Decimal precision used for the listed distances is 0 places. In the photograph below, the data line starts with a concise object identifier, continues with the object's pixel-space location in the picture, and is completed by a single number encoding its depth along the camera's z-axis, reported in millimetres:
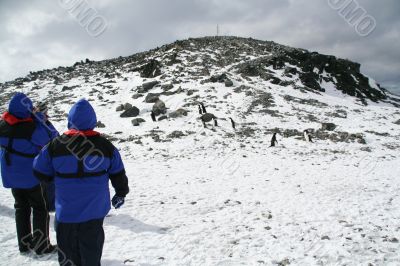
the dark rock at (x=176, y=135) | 20125
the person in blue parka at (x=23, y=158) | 5094
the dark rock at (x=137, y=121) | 23897
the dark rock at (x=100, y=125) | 23686
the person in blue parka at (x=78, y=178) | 3766
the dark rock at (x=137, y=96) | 33281
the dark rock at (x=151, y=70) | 42750
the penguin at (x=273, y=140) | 18333
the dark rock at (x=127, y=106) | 28034
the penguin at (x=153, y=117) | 24688
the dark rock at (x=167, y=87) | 34931
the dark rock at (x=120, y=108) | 28567
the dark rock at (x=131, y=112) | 26656
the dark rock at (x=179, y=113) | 25275
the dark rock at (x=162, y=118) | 24866
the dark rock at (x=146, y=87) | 36012
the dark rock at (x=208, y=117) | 23544
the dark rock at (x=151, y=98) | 30291
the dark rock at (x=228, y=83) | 35753
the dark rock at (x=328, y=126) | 22938
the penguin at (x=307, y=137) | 19722
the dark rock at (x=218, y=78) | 36844
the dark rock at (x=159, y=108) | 26244
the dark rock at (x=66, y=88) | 42781
